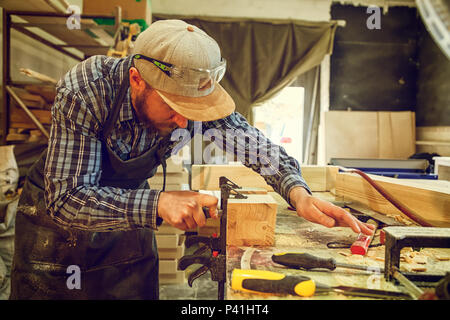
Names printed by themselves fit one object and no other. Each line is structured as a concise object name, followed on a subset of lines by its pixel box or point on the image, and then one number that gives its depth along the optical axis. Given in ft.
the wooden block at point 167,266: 10.80
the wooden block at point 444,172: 10.16
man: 3.48
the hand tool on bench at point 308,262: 2.89
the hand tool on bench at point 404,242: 2.63
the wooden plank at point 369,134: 16.34
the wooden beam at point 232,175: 6.14
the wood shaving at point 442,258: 3.27
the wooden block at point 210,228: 5.49
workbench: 2.62
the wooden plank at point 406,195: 3.98
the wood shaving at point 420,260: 3.14
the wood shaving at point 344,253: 3.34
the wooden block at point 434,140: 15.10
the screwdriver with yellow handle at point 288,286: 2.42
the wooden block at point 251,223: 3.60
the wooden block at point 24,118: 10.41
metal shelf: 9.75
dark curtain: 17.00
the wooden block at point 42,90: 10.47
